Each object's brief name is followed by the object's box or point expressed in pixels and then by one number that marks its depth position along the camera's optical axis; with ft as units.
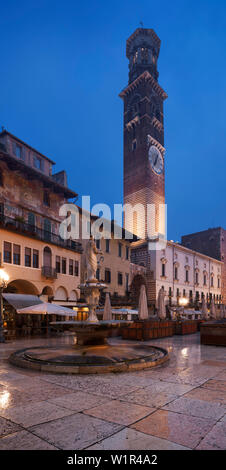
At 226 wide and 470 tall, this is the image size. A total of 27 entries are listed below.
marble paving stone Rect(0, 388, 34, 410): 18.19
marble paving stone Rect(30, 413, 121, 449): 12.88
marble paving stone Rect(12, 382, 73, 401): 19.61
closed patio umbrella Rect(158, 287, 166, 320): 67.72
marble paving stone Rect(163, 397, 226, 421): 16.57
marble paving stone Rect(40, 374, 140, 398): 20.75
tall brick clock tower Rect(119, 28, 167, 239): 181.57
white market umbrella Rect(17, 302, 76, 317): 52.42
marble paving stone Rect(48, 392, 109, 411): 17.69
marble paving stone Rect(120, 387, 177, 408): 18.38
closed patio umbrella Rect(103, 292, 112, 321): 57.01
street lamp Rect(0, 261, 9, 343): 51.37
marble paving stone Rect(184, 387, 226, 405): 19.40
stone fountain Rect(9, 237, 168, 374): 27.43
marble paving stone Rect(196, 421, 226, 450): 12.63
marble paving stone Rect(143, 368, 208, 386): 24.29
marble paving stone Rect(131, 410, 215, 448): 13.39
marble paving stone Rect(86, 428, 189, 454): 12.43
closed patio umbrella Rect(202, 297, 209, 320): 88.94
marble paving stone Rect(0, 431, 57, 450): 12.47
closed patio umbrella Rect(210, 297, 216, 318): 96.56
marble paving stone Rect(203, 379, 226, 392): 22.38
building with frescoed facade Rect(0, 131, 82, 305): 73.26
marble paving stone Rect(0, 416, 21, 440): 13.97
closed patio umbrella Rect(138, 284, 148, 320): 57.77
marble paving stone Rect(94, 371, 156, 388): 23.38
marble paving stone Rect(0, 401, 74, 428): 15.42
